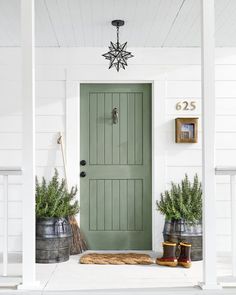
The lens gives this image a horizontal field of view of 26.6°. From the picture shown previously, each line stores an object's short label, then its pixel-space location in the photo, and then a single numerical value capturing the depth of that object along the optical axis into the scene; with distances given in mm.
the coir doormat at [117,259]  5031
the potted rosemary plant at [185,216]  5143
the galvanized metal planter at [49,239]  5020
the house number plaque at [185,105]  5715
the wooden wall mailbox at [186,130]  5645
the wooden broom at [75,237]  5535
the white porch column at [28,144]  3637
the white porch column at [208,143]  3664
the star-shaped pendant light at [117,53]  4844
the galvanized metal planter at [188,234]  5129
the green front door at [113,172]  5809
